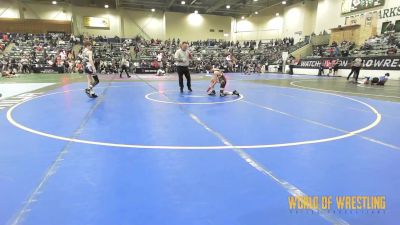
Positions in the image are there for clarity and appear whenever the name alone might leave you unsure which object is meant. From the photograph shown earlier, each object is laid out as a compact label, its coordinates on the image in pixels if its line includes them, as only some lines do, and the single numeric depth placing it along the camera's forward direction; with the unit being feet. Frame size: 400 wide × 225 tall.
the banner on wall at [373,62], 68.77
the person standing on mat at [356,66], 55.10
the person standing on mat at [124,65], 68.49
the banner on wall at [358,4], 95.14
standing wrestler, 32.17
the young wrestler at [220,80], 33.09
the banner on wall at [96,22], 133.49
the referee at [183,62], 37.52
